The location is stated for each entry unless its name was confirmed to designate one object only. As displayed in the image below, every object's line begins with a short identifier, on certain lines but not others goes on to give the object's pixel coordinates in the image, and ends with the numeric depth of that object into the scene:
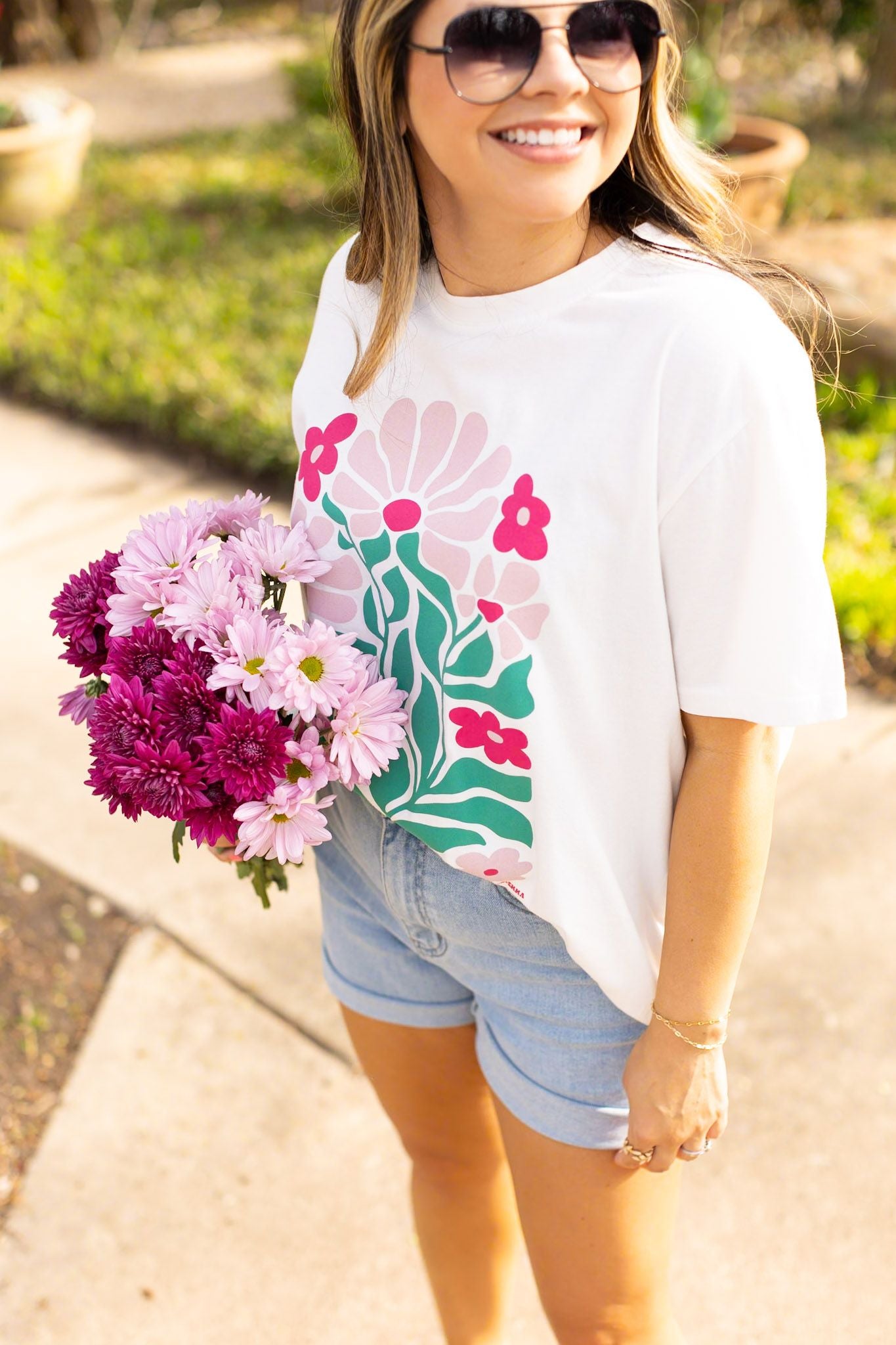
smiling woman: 1.14
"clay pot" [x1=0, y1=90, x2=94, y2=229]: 7.12
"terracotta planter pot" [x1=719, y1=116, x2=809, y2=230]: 5.84
